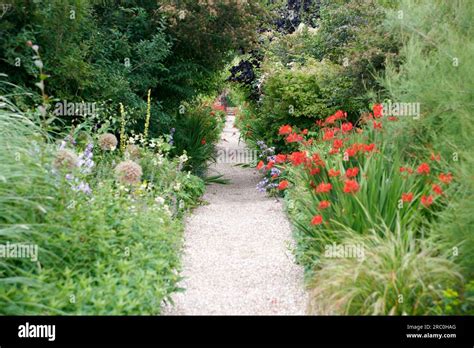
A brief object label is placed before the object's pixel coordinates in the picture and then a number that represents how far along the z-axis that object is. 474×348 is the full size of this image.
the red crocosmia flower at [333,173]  5.53
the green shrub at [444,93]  4.68
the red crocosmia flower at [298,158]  6.16
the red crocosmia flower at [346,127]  6.84
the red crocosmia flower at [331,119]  7.16
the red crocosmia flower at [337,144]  6.26
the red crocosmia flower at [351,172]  5.36
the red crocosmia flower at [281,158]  6.65
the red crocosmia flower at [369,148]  5.86
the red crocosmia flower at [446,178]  4.86
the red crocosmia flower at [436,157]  5.45
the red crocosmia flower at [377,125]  6.76
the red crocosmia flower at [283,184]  6.34
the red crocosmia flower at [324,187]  5.34
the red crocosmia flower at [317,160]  6.24
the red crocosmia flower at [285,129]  7.18
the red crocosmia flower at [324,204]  5.24
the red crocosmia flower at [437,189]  4.89
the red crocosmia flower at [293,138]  7.16
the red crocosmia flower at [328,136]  6.55
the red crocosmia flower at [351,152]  5.92
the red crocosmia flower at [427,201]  4.89
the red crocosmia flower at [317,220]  5.21
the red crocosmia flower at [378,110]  6.92
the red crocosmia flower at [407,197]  5.06
